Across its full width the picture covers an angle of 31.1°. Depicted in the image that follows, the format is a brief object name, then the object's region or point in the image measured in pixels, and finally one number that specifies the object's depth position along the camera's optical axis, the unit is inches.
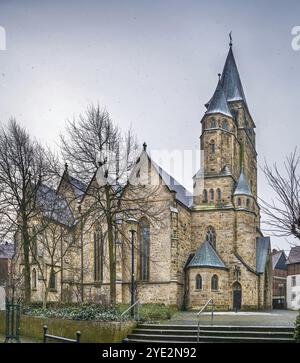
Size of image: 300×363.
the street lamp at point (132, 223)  546.0
